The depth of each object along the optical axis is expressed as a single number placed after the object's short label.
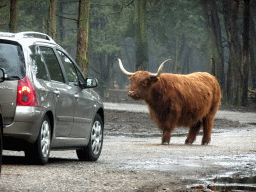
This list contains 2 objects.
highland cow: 29.67
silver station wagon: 16.41
